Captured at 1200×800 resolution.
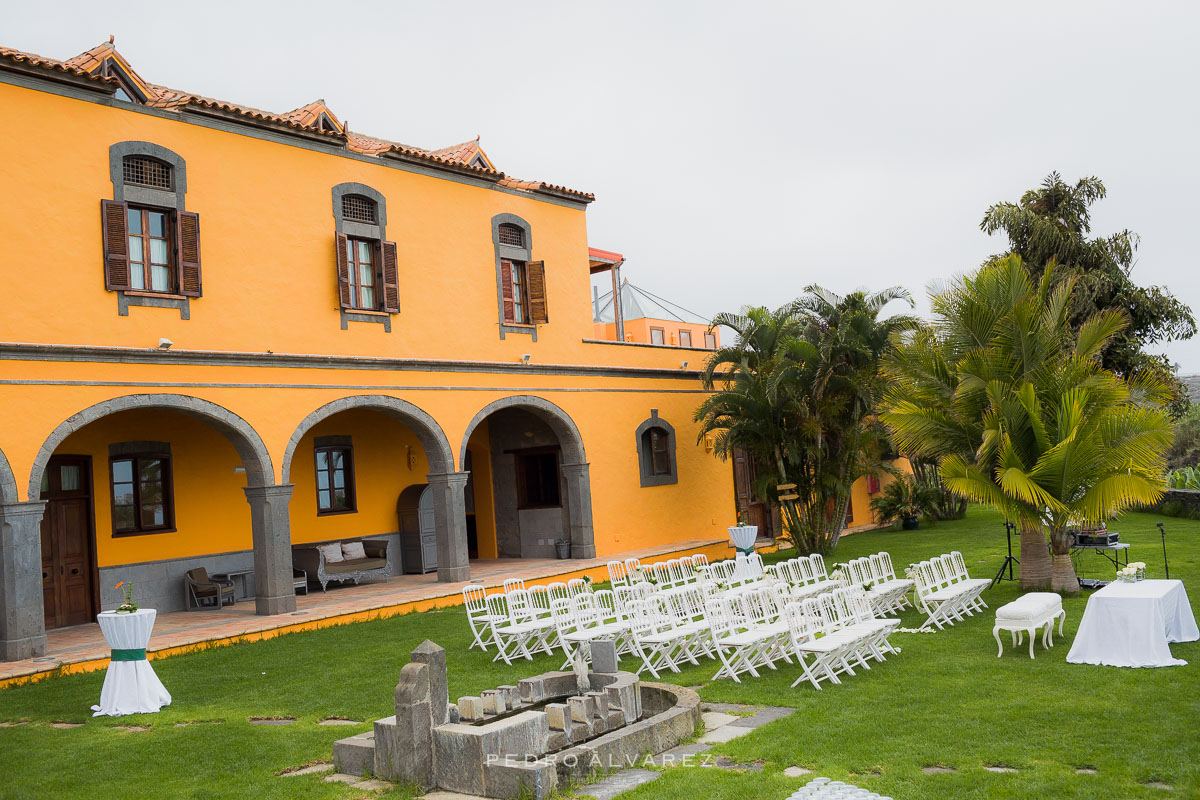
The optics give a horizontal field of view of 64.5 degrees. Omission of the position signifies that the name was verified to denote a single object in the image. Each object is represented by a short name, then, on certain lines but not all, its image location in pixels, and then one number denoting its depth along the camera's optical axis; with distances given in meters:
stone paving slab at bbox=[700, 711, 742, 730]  7.29
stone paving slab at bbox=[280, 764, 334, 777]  6.65
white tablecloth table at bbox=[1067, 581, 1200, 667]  8.28
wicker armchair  14.71
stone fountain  6.00
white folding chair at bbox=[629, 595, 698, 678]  9.41
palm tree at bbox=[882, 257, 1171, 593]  11.02
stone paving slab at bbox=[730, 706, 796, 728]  7.26
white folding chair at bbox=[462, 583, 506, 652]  11.02
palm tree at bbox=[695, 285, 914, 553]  17.81
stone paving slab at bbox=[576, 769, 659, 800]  5.87
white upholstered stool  8.93
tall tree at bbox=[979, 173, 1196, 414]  23.28
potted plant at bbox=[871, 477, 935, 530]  24.42
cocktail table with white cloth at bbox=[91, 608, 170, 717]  8.76
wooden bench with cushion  16.08
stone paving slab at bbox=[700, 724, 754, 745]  6.89
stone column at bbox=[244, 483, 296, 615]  13.48
